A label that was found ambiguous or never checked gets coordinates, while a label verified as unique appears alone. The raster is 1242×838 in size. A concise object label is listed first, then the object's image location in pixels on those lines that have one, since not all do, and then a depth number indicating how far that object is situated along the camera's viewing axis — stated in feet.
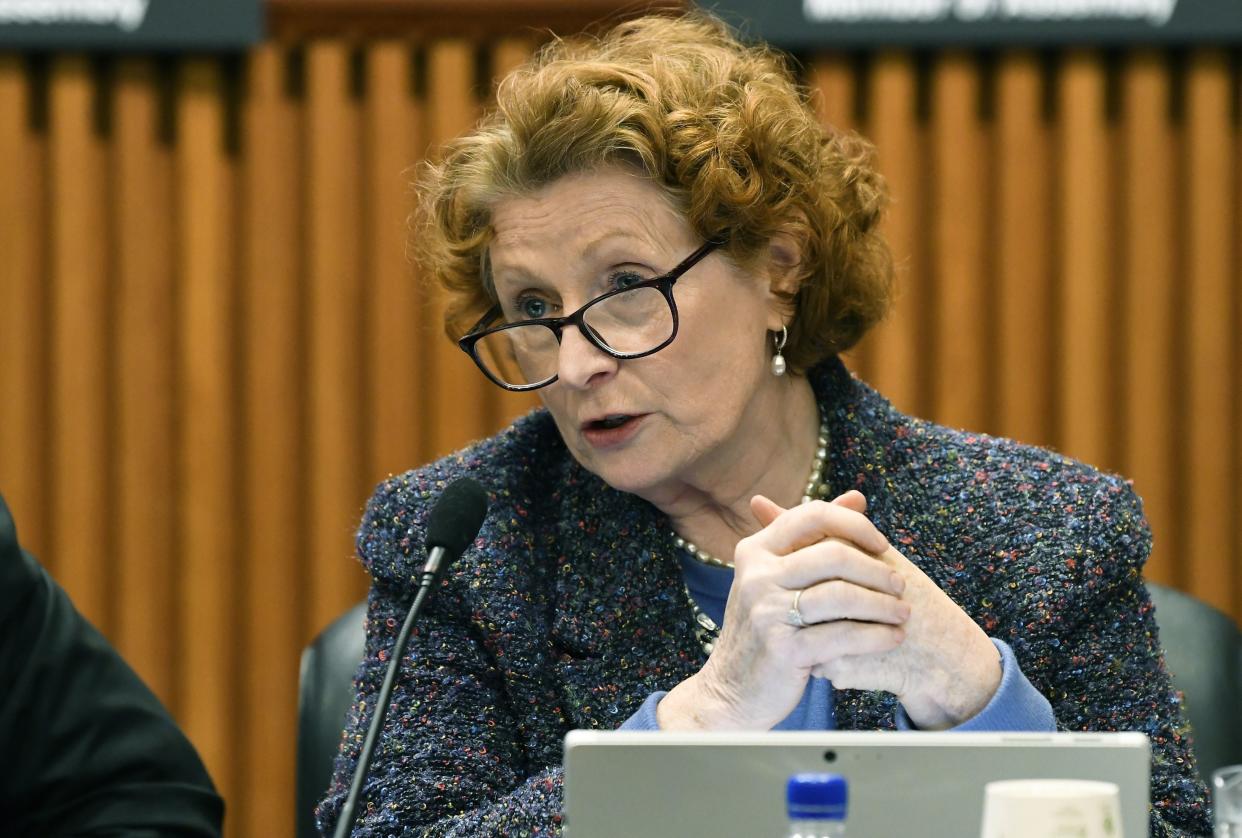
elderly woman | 13.53
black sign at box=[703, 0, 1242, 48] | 20.90
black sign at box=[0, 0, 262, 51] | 21.29
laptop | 11.83
